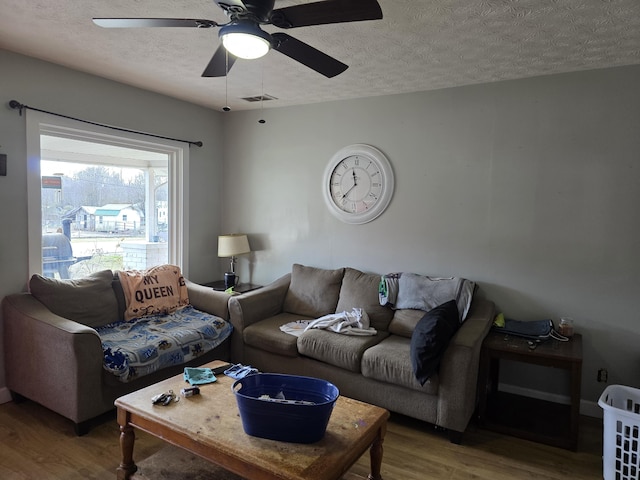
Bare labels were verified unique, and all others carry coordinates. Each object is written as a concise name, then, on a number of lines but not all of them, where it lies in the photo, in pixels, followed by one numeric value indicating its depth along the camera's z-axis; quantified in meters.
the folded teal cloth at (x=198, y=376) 2.30
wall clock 3.67
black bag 2.83
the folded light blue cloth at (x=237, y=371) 2.39
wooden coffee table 1.62
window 3.12
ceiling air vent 3.81
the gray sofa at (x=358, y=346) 2.57
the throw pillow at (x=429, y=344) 2.48
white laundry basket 2.13
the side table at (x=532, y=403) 2.53
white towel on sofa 3.13
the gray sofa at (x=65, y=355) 2.53
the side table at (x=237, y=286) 4.07
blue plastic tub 1.68
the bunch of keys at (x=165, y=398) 2.04
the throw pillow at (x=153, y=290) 3.35
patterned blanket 2.68
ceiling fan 1.55
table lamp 4.16
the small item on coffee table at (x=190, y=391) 2.13
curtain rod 2.88
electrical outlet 2.93
